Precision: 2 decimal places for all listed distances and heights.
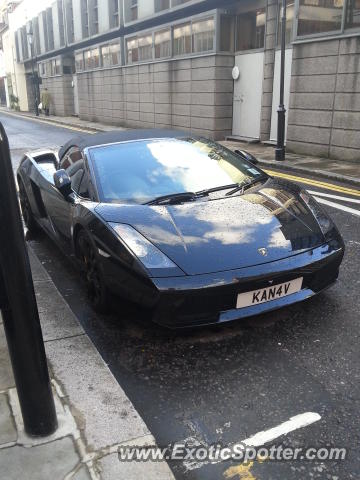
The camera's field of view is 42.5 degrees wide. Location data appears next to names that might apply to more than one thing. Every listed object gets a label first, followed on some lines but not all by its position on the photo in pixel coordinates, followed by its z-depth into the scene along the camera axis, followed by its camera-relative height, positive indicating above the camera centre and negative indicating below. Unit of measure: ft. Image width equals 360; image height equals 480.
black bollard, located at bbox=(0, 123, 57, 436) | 6.32 -3.22
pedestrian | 112.88 -2.94
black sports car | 9.65 -3.19
